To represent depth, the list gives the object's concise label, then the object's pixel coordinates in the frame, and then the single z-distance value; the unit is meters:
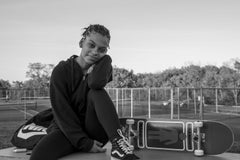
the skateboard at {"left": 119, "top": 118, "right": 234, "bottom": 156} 1.75
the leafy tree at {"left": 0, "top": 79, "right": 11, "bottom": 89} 41.36
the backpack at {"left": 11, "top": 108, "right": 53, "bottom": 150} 2.00
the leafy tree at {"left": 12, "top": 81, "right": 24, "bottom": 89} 42.61
